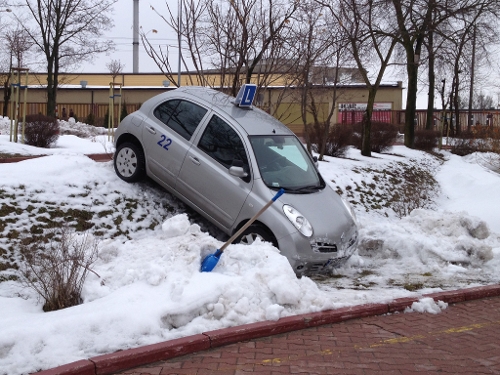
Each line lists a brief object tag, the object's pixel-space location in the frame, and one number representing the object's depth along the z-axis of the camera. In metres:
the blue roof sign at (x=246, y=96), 9.69
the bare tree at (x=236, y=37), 13.11
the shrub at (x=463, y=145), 30.78
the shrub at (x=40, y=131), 21.81
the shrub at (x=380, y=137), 24.56
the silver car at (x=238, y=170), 8.17
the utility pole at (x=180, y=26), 13.38
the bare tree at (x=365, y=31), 18.41
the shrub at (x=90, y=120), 37.88
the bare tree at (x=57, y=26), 31.40
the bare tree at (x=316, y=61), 14.51
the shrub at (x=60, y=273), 6.10
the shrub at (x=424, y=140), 30.78
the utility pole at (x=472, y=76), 25.84
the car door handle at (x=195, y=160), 9.25
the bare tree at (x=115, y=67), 50.87
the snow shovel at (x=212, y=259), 6.78
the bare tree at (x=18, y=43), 33.28
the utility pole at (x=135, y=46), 49.28
